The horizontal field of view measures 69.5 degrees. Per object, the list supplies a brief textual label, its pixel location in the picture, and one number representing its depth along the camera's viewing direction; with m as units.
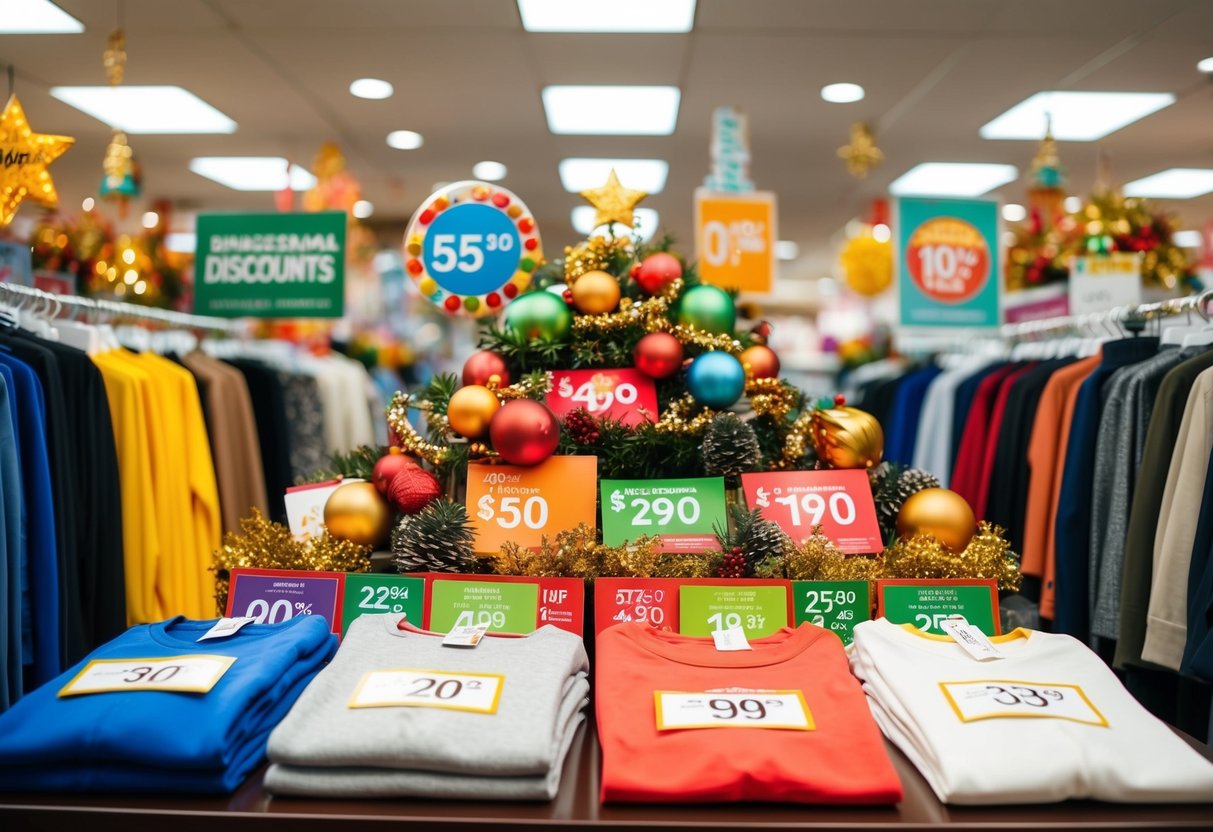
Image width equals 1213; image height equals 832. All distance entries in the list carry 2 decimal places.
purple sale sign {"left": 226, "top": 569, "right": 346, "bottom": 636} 1.55
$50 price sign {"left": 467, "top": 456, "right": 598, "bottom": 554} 1.72
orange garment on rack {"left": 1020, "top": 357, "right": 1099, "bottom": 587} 2.83
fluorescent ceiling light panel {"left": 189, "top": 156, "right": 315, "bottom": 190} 6.65
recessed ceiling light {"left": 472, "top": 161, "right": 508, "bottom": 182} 6.82
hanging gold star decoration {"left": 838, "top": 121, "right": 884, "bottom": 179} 5.30
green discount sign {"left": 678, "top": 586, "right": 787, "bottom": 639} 1.49
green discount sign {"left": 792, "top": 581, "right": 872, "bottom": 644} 1.51
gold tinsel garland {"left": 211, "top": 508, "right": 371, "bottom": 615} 1.70
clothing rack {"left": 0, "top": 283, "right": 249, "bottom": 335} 2.51
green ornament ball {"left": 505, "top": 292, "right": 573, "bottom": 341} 1.97
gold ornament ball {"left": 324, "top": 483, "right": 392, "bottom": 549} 1.77
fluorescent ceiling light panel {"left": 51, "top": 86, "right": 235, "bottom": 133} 5.18
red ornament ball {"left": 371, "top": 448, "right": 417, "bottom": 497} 1.83
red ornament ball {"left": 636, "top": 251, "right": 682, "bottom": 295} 2.06
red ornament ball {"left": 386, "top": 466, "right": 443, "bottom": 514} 1.76
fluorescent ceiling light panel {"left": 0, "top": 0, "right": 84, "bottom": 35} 4.04
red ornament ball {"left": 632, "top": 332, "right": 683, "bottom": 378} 1.90
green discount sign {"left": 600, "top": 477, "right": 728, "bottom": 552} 1.68
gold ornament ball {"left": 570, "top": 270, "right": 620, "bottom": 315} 2.00
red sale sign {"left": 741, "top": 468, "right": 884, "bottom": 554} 1.73
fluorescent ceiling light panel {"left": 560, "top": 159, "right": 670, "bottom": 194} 6.68
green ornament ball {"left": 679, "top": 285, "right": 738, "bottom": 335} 2.02
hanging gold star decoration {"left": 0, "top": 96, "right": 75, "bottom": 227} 2.28
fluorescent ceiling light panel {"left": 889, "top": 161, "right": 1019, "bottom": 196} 6.74
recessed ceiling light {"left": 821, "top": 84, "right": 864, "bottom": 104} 5.03
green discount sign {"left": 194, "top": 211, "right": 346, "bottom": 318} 3.67
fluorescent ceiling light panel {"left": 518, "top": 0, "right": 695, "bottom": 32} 4.03
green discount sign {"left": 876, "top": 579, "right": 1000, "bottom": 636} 1.50
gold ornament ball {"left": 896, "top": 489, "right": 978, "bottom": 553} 1.74
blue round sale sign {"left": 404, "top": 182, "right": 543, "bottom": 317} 2.19
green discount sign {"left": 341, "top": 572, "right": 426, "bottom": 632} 1.52
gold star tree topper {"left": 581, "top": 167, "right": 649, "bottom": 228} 2.21
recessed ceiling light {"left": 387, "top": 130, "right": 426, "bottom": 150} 6.00
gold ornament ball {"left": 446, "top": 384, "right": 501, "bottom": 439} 1.81
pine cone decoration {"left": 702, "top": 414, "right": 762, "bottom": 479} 1.79
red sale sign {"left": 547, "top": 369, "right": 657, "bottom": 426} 1.93
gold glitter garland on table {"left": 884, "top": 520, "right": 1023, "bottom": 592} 1.60
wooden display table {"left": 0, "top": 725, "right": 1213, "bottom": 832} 1.03
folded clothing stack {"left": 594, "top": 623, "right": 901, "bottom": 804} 1.06
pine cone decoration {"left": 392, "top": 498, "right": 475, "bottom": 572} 1.59
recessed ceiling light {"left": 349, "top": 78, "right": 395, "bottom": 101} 5.00
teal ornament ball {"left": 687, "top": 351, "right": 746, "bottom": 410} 1.87
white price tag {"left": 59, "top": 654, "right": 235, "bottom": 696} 1.17
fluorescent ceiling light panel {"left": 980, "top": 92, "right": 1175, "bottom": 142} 5.17
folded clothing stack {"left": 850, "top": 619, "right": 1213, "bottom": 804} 1.07
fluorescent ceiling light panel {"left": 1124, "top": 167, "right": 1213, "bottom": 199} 6.63
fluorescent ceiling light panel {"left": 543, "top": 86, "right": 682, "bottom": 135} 5.18
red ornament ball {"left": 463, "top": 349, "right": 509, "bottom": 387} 1.94
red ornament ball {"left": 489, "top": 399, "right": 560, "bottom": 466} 1.69
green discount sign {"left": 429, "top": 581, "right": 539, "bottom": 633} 1.47
